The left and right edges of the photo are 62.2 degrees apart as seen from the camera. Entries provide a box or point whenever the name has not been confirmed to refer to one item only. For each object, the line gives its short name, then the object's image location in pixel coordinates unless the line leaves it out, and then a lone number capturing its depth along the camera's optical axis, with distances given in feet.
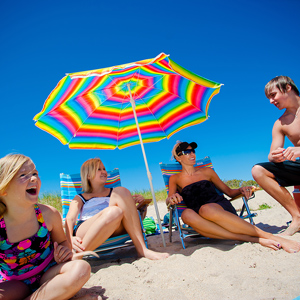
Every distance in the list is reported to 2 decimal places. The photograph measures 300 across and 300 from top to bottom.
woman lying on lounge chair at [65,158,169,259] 8.48
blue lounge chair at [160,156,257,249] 10.37
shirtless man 9.78
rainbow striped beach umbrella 10.14
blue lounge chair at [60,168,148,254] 13.00
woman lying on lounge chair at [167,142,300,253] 9.03
